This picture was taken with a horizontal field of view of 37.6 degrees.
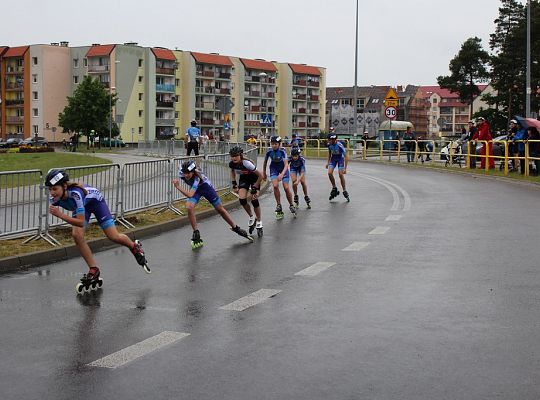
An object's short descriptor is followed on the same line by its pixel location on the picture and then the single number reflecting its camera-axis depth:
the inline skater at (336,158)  19.75
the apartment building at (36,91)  110.81
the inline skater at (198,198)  12.09
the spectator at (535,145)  25.91
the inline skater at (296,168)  17.98
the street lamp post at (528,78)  31.05
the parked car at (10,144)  79.38
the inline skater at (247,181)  13.27
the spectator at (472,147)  32.12
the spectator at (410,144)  39.96
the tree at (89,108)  82.19
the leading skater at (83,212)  8.33
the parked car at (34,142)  85.62
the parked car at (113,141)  89.00
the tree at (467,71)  82.12
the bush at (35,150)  61.38
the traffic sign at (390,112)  40.12
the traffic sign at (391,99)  39.94
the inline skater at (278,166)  16.30
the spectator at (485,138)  30.27
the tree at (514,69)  64.06
